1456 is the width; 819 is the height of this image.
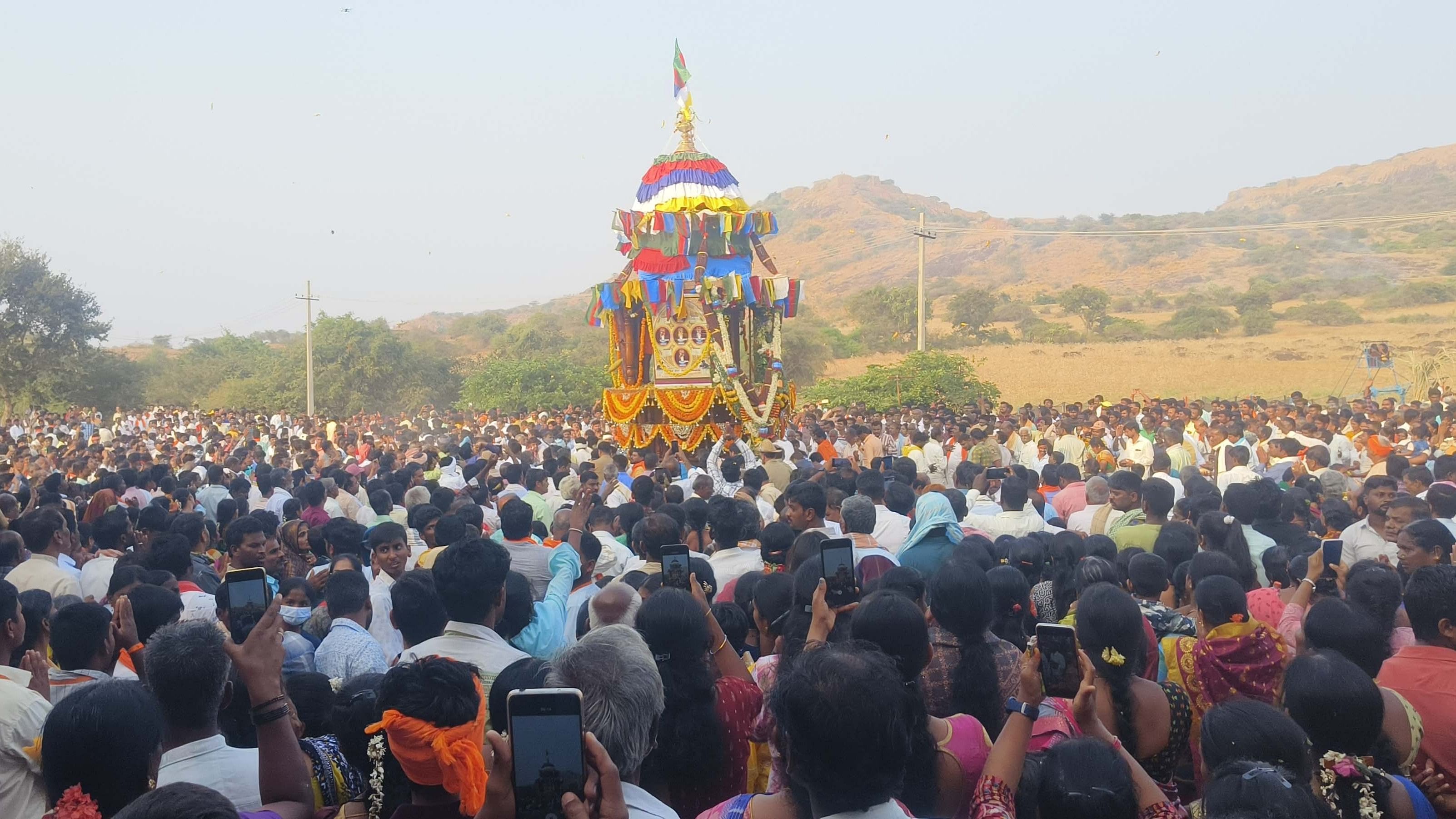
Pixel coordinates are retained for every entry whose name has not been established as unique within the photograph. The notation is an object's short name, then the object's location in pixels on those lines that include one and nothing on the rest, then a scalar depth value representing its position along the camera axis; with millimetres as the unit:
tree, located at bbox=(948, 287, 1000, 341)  51625
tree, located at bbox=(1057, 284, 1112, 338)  48688
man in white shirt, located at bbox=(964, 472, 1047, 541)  7160
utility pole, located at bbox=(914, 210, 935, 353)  27219
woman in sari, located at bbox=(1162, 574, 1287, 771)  3758
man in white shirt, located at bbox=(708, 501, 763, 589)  5879
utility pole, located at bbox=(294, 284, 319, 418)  33500
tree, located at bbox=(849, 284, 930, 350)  52250
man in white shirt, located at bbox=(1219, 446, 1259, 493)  9625
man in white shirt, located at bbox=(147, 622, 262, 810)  3076
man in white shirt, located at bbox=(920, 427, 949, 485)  12711
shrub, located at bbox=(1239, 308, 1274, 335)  43156
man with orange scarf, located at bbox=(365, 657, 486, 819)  2621
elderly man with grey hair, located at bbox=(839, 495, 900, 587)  6035
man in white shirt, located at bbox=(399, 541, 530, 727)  3971
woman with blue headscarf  6055
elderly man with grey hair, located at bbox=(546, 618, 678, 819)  2816
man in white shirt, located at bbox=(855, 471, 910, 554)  6961
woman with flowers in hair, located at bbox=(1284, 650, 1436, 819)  2809
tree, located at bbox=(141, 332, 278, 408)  39000
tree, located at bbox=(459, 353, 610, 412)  31594
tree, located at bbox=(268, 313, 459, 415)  37062
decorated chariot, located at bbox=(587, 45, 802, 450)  18266
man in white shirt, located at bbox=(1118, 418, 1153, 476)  11883
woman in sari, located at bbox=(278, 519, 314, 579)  6969
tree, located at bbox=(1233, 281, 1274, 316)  45062
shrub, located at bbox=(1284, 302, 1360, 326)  43344
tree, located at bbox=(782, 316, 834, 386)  45906
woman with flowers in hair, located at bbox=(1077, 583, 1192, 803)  3365
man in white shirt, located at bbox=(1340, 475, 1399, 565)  6312
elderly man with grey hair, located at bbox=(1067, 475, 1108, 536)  7426
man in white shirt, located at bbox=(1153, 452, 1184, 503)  9133
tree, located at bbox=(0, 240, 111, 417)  34969
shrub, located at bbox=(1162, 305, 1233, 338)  43688
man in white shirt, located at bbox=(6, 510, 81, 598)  6000
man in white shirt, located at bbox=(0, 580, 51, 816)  3252
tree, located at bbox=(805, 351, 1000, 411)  25375
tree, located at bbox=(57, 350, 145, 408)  36688
